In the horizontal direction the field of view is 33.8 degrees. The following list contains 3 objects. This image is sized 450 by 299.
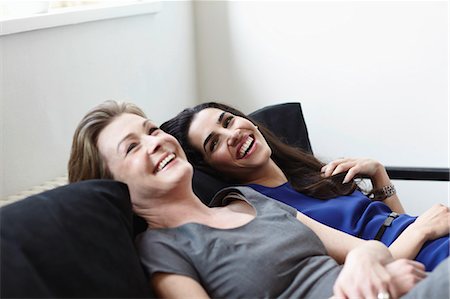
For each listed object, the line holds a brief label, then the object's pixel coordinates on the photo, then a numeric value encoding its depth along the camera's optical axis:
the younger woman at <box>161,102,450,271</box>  1.83
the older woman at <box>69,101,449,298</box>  1.37
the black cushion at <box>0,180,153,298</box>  1.18
